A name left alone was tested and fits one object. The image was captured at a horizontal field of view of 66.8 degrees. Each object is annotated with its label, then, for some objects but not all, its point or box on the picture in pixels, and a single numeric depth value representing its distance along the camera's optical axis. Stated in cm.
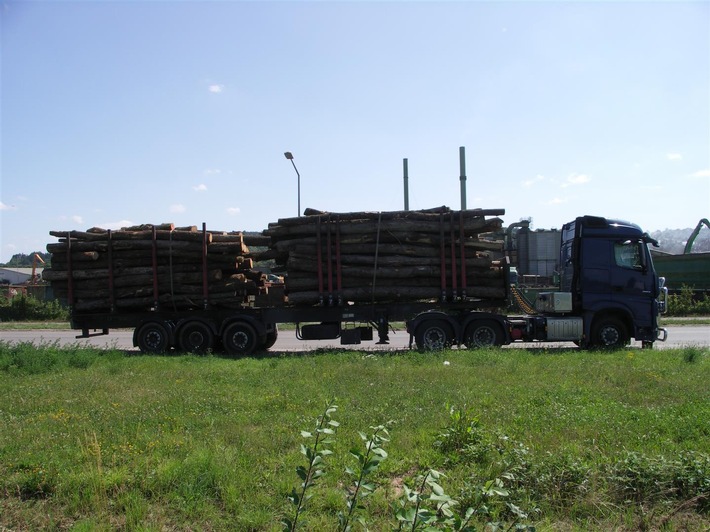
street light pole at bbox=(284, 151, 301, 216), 2513
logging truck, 1317
